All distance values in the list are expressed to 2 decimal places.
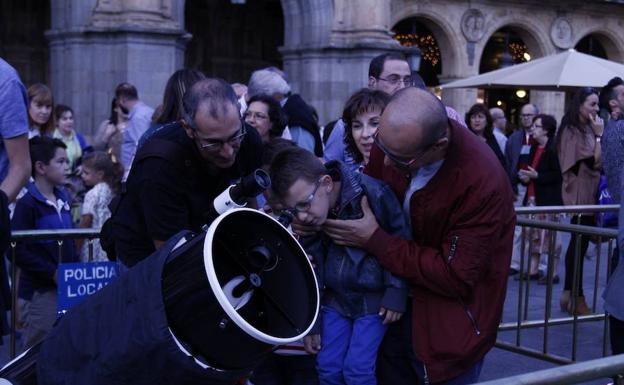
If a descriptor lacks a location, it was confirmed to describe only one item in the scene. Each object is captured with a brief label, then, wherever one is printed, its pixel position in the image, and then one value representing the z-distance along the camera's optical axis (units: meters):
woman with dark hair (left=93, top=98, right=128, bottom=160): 9.86
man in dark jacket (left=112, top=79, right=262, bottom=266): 3.54
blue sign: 4.76
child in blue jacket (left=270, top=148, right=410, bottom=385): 3.78
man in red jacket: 3.41
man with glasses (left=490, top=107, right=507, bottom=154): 14.72
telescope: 2.73
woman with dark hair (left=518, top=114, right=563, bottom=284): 9.96
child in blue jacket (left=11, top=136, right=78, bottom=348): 6.12
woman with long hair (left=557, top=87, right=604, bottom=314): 9.25
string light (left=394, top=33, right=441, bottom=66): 27.50
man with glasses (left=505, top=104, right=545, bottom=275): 11.48
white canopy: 12.26
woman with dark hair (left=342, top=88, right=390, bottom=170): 5.02
